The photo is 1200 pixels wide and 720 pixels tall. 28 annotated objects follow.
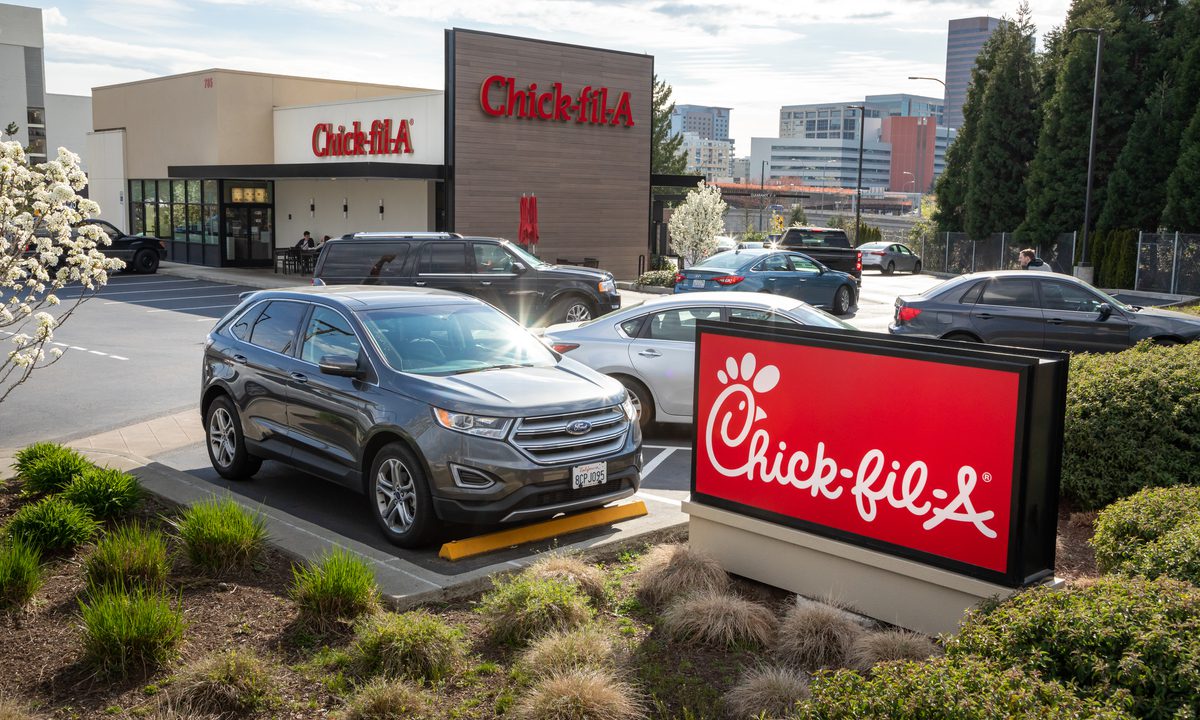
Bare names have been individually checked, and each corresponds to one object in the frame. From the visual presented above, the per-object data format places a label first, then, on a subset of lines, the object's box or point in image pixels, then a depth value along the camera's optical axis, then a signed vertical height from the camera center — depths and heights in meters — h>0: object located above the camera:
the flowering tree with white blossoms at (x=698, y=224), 32.44 -0.30
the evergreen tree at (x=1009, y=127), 42.53 +3.73
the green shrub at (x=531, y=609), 5.48 -2.04
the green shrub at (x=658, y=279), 30.67 -1.87
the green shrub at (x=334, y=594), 5.59 -2.01
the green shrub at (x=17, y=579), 5.65 -2.00
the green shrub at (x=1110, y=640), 3.43 -1.40
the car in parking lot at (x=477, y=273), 17.77 -1.11
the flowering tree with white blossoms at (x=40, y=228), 7.02 -0.21
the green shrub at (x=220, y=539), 6.32 -1.97
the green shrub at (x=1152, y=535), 4.88 -1.55
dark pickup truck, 31.06 -0.86
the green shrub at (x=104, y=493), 7.29 -1.98
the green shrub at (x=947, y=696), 3.25 -1.45
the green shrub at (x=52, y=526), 6.60 -2.02
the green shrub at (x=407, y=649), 5.02 -2.06
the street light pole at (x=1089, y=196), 31.39 +0.88
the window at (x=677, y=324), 11.12 -1.13
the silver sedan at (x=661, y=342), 10.95 -1.33
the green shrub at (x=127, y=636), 4.99 -2.02
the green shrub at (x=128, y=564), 5.87 -1.98
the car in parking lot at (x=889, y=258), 44.72 -1.58
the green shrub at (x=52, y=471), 7.76 -1.96
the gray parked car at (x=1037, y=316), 14.09 -1.22
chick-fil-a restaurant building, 30.20 +1.61
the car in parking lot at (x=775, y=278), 22.34 -1.30
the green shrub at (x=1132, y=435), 7.57 -1.47
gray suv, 7.07 -1.42
